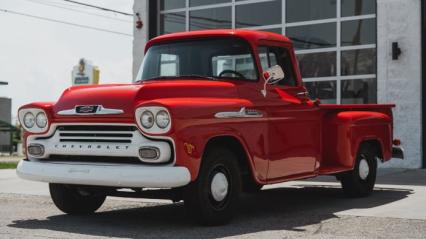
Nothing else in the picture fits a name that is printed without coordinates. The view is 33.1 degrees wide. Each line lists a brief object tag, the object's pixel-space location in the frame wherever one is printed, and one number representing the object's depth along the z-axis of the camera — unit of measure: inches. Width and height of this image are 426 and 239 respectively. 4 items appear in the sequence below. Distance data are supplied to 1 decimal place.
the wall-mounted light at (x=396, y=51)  557.9
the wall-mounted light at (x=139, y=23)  696.4
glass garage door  584.1
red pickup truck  246.8
